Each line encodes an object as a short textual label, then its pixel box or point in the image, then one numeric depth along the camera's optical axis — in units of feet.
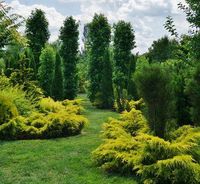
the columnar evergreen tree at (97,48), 45.09
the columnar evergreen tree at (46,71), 39.54
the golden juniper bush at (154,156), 12.50
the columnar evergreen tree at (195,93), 15.65
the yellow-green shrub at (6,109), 22.47
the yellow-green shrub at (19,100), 24.27
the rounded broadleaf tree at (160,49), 79.96
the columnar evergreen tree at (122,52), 43.45
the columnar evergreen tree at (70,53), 43.70
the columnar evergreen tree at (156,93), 14.73
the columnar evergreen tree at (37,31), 43.70
